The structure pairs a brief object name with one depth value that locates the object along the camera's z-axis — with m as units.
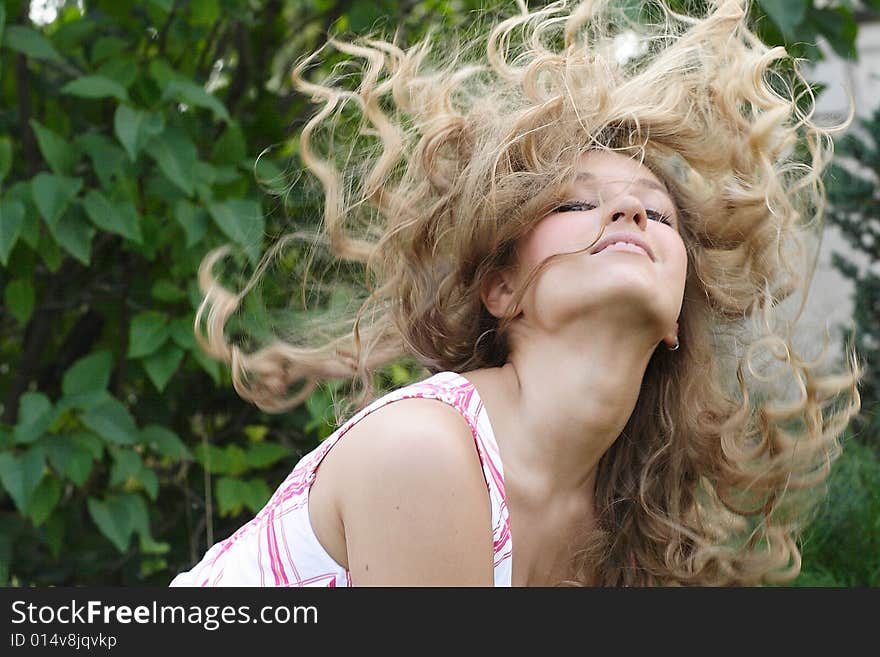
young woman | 1.63
